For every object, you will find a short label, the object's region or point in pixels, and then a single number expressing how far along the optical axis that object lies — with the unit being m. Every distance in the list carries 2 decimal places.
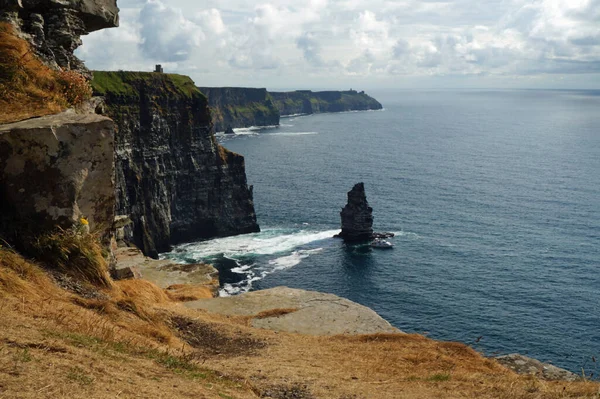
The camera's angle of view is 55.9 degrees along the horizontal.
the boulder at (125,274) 19.66
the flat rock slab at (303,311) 21.27
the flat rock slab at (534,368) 16.73
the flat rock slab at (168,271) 39.61
